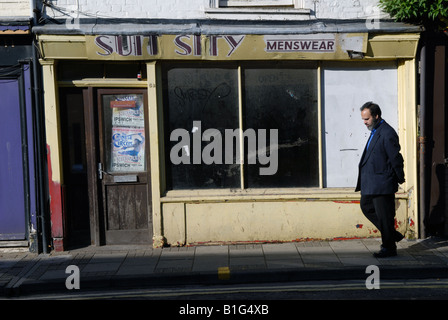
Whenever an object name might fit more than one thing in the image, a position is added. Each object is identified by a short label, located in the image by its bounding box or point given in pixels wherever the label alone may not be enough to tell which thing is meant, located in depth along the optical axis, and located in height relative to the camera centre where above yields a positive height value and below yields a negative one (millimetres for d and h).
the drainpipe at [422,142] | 8336 -122
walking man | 7078 -526
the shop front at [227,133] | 8281 +116
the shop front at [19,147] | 8227 -20
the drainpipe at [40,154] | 8188 -129
